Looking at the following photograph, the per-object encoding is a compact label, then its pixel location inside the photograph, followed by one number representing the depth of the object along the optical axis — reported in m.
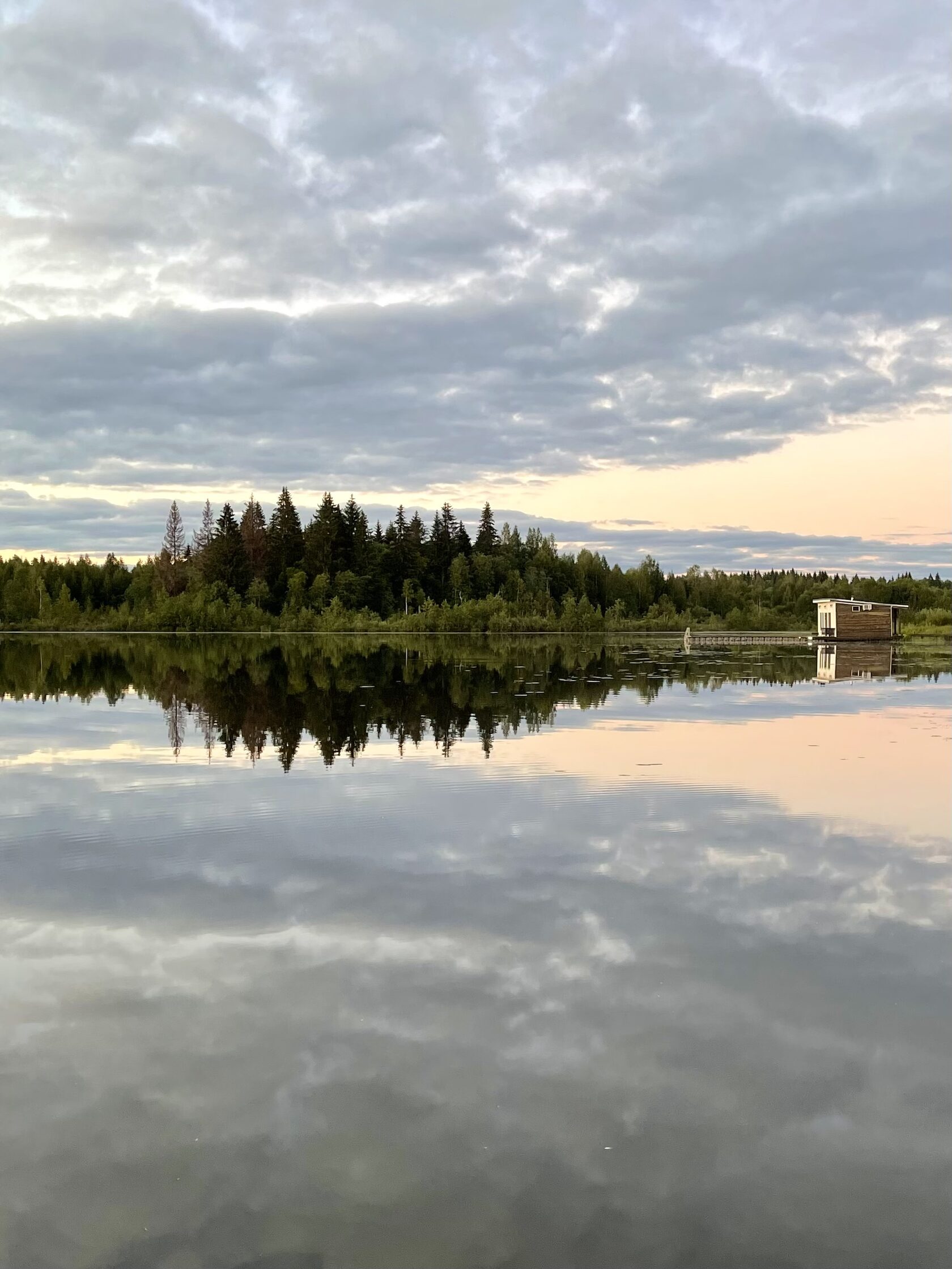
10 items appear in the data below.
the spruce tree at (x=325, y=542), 118.50
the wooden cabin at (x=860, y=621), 72.75
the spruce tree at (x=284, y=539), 120.75
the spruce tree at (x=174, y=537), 126.94
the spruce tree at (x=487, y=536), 132.50
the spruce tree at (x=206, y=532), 134.38
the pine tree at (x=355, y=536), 120.50
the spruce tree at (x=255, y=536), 119.75
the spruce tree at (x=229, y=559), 116.06
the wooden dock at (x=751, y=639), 77.81
